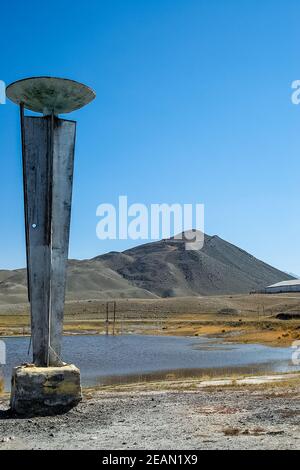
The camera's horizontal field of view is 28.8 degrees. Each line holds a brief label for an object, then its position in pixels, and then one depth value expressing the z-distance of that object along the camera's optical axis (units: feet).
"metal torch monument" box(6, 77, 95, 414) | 42.01
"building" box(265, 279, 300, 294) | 576.28
